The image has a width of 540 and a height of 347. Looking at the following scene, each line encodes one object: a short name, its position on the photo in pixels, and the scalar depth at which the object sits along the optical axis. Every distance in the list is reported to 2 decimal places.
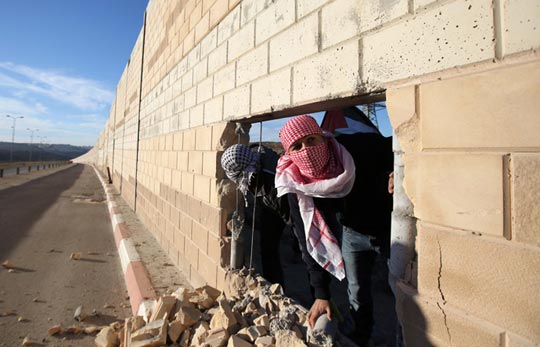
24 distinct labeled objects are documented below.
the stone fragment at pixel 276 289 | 2.16
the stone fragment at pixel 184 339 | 2.14
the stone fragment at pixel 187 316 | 2.23
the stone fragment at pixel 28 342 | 2.57
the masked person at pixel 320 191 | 1.74
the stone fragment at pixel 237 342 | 1.70
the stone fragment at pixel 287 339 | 1.52
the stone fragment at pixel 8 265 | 4.29
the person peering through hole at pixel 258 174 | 2.40
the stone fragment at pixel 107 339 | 2.47
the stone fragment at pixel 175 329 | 2.16
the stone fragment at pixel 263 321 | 1.87
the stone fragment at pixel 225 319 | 1.94
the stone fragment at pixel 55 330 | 2.75
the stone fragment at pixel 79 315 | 2.99
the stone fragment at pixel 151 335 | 2.09
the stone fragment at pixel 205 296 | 2.48
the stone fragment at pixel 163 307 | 2.32
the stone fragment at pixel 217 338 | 1.84
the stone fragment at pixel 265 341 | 1.67
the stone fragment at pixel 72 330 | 2.79
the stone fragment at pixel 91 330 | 2.79
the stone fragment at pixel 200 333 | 2.03
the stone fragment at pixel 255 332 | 1.77
